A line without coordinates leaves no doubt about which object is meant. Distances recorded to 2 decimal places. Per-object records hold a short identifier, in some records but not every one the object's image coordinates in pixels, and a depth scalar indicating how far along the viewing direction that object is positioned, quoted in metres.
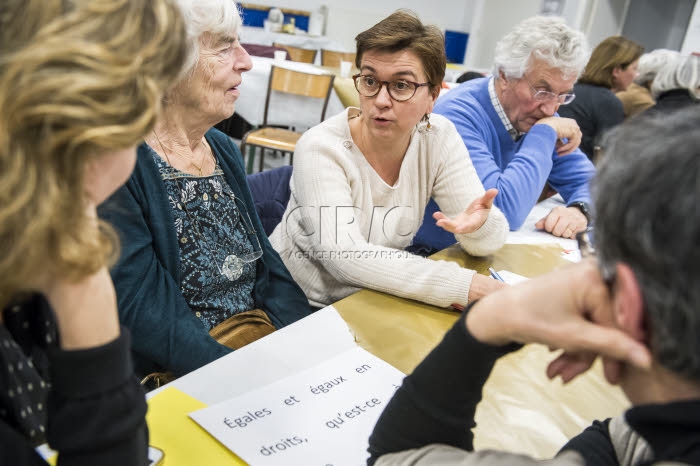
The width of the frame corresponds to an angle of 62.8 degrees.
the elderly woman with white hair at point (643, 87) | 4.67
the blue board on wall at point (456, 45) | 9.48
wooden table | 0.94
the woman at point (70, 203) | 0.50
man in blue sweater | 2.04
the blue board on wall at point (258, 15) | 8.20
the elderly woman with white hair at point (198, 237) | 1.27
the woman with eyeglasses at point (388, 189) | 1.41
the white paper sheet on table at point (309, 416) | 0.82
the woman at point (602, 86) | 3.66
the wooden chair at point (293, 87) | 4.16
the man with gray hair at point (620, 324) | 0.47
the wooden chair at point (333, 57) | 6.35
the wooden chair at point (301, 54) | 6.24
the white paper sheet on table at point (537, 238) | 1.85
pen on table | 1.53
